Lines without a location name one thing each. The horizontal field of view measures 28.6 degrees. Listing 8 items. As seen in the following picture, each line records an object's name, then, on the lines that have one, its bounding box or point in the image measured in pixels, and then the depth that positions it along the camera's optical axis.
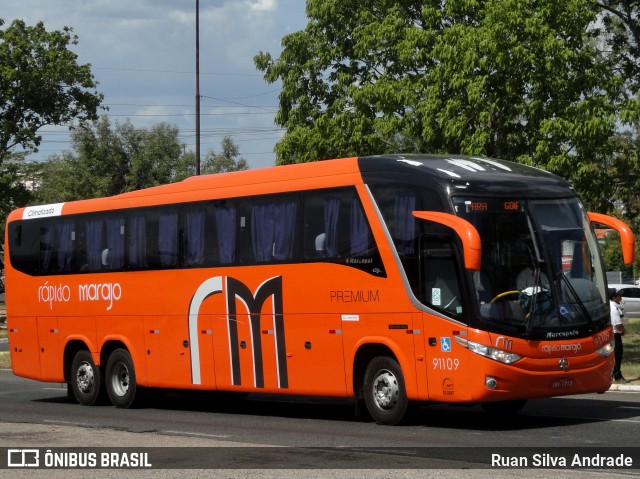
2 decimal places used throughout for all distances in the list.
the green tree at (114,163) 70.25
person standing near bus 23.52
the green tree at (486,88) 26.36
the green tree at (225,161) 96.71
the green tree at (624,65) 30.67
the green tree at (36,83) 52.44
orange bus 15.53
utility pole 44.39
